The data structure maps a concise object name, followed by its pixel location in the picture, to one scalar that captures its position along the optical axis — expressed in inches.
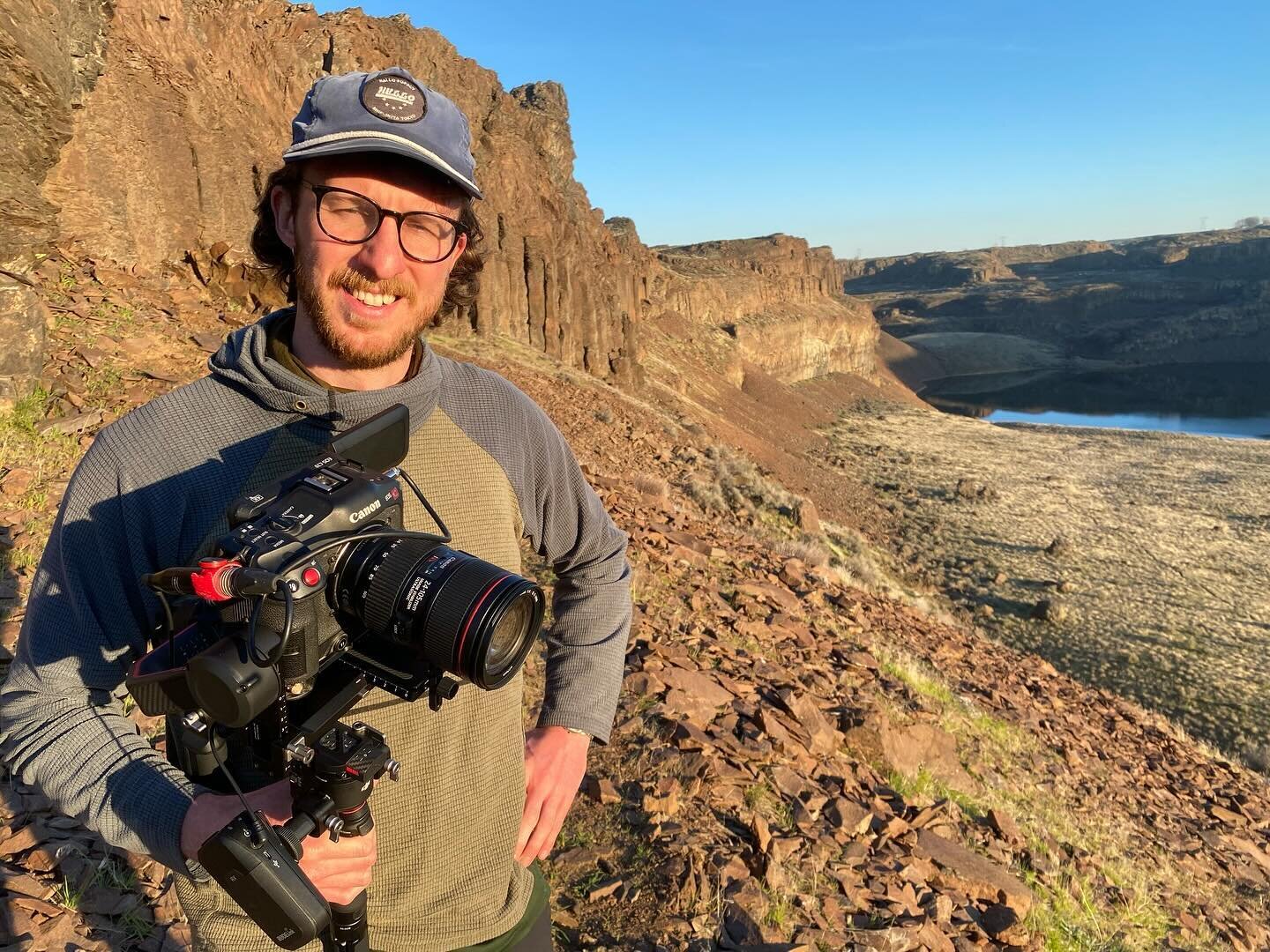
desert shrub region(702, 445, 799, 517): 672.4
